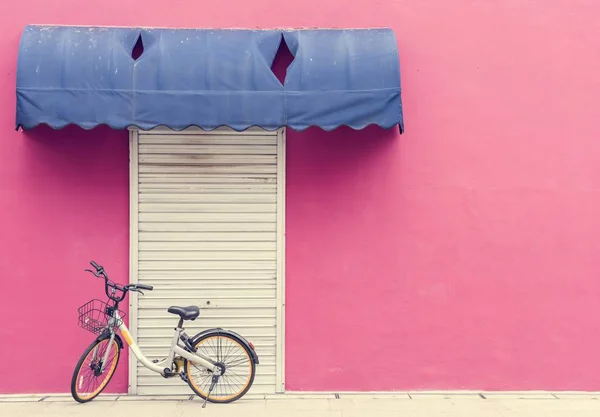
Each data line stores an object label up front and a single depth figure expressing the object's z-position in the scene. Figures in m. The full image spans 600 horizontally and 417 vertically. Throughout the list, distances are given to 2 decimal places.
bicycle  6.16
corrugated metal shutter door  6.66
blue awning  6.00
